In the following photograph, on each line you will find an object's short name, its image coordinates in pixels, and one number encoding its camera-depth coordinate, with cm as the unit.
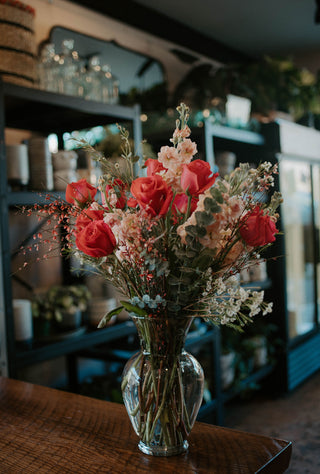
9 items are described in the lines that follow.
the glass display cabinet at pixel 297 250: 357
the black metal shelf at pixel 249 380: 308
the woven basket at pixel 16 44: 198
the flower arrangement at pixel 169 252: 92
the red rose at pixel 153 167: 99
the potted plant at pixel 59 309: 207
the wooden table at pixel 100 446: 96
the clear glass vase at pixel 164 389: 98
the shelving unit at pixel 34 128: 179
